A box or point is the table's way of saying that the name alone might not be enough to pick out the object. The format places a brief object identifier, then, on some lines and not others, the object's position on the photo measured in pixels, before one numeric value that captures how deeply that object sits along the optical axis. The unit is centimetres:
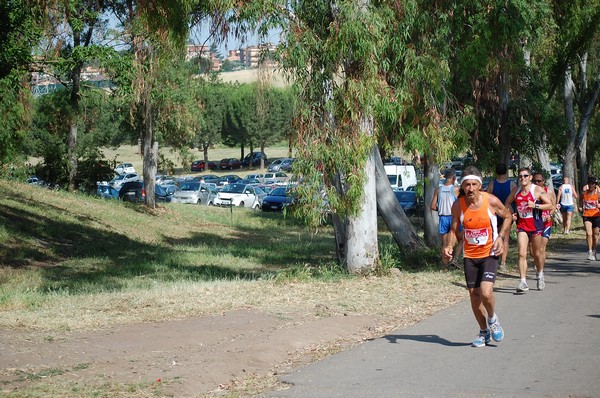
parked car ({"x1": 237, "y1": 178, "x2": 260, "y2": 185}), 6276
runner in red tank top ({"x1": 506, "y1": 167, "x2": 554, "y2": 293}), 1420
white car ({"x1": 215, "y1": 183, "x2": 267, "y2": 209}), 5003
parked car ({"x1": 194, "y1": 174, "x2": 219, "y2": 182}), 6931
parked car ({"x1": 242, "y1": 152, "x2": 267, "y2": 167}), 9556
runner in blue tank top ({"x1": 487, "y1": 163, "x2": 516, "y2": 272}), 1531
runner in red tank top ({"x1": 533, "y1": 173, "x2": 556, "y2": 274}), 1443
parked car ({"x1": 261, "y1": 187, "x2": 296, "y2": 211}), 4616
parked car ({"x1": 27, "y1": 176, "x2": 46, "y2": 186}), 4293
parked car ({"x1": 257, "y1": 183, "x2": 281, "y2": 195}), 5368
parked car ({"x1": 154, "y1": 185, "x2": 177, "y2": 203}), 4988
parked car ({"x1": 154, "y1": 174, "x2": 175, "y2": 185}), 6468
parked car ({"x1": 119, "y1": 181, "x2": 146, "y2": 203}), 4669
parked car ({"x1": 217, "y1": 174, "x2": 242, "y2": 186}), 6698
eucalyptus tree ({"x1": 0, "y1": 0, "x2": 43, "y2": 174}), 2000
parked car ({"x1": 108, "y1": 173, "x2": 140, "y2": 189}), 6949
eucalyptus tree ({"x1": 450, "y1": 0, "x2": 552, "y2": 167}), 1892
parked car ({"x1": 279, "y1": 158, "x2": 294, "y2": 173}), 8021
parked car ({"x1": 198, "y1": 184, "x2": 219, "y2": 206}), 5125
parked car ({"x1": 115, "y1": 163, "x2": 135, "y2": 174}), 8188
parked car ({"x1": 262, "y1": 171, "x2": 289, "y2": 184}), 6744
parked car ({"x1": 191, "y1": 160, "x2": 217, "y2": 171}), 9288
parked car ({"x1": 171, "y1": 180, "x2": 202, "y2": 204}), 5088
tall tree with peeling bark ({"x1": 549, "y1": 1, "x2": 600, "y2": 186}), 2462
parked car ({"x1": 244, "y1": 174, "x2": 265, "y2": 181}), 7179
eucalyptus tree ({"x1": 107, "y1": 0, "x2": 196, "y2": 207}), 1745
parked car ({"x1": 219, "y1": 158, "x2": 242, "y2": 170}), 9444
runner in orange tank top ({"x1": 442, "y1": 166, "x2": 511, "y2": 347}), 978
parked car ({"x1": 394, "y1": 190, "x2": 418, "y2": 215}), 4009
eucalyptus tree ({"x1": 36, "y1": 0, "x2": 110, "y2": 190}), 2161
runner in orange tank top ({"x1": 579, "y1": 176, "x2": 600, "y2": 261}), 1952
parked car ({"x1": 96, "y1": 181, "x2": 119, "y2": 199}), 4996
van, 4784
